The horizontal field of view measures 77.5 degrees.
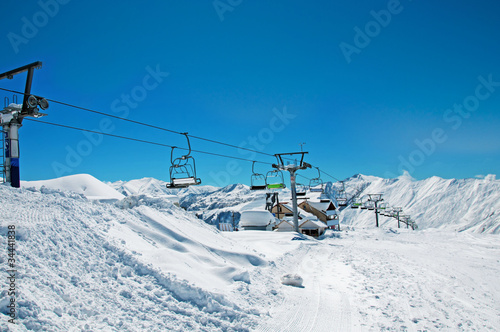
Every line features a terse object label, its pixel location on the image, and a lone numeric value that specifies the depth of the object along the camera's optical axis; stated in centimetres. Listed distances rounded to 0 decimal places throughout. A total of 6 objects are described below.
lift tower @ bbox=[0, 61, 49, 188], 1345
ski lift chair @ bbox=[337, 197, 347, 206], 4243
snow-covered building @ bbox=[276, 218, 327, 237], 4281
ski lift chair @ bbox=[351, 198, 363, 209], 4521
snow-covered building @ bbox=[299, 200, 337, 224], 5631
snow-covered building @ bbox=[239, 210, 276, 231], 4125
